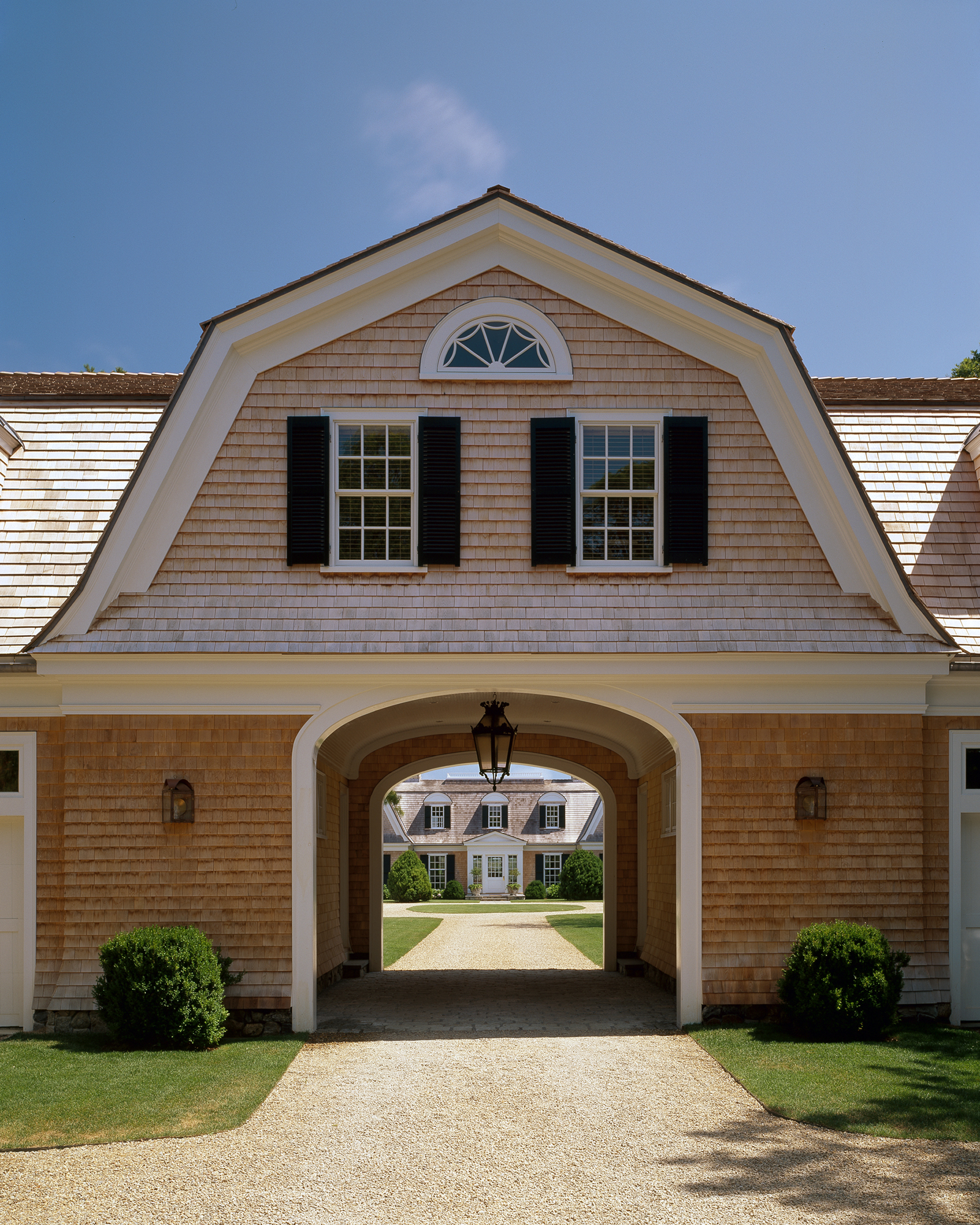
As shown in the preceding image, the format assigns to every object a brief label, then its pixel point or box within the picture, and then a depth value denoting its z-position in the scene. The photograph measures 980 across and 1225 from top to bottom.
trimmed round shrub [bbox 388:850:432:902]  45.38
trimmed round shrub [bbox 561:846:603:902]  44.22
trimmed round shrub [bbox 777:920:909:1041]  9.98
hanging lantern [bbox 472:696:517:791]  12.32
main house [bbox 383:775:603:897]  51.47
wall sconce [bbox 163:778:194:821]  10.80
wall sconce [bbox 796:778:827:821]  10.99
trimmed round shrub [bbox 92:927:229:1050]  9.80
